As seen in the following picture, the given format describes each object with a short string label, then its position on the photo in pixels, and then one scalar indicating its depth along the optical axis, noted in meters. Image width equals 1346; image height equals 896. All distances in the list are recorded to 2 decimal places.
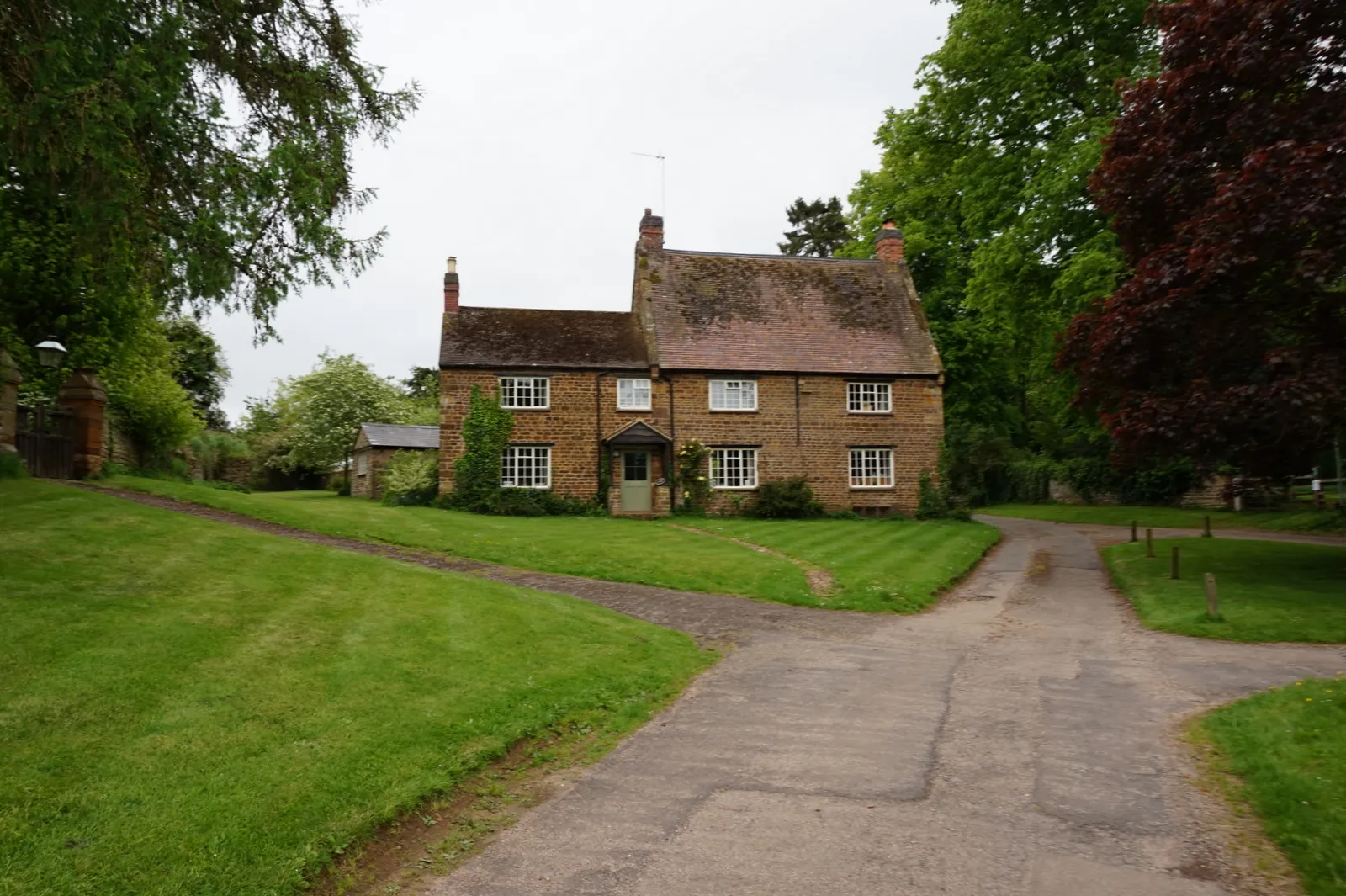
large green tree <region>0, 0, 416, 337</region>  8.55
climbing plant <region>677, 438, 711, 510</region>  31.00
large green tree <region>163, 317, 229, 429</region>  50.53
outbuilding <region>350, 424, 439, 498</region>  40.97
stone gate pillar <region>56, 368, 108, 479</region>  19.84
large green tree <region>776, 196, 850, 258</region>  67.00
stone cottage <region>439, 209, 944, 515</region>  30.84
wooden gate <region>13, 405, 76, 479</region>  17.69
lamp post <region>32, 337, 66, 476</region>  18.23
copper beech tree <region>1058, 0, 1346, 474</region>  14.41
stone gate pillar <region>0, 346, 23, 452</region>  16.34
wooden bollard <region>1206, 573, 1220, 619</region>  14.02
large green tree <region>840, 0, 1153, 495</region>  23.66
